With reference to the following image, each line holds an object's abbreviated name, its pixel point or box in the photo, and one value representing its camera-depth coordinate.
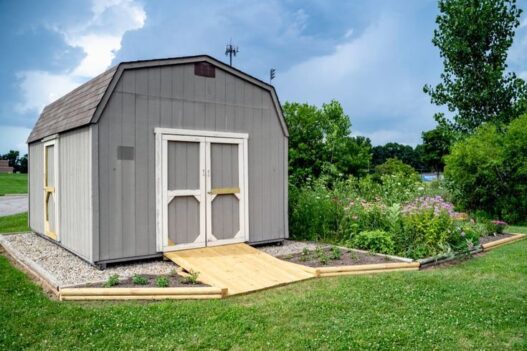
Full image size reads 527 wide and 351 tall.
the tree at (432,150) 54.47
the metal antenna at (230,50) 19.36
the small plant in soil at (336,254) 6.82
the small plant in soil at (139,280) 5.34
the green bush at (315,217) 8.89
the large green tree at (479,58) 16.91
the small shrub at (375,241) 7.32
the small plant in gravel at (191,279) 5.41
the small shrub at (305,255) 6.86
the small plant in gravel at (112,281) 5.25
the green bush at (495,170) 13.16
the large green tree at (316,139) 28.06
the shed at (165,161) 6.44
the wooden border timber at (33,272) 5.37
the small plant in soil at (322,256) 6.59
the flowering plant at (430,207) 8.48
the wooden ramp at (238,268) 5.50
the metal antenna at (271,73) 23.26
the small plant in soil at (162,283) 5.21
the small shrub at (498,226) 10.00
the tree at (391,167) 34.35
